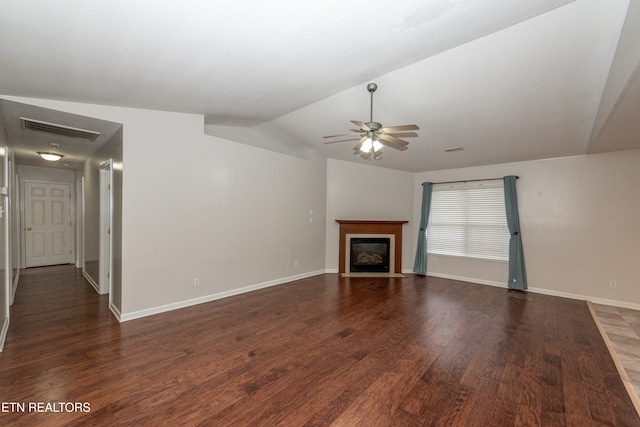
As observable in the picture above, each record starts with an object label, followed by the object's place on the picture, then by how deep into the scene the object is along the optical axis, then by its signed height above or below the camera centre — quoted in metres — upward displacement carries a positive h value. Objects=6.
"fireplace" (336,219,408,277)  6.16 -0.90
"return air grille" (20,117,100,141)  3.27 +0.94
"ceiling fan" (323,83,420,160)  2.71 +0.79
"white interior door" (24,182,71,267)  6.20 -0.53
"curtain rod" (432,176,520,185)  5.54 +0.65
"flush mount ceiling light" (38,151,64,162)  4.65 +0.81
